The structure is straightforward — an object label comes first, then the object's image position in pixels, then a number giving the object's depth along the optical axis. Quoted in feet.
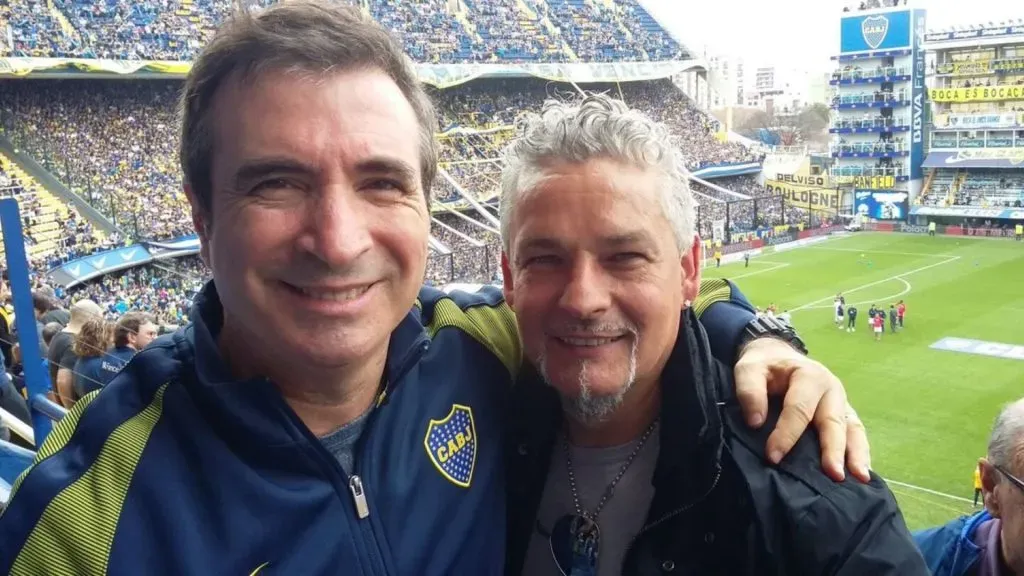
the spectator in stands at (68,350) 20.43
